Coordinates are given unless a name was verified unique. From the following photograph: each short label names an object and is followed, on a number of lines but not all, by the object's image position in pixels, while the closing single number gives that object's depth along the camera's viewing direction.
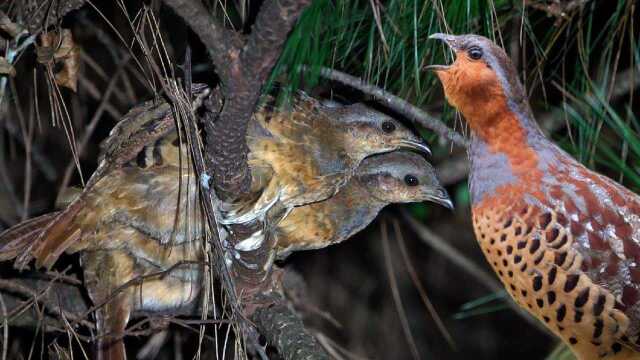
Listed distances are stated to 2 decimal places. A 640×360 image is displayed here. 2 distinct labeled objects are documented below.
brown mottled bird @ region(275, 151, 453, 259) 5.55
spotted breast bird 3.86
